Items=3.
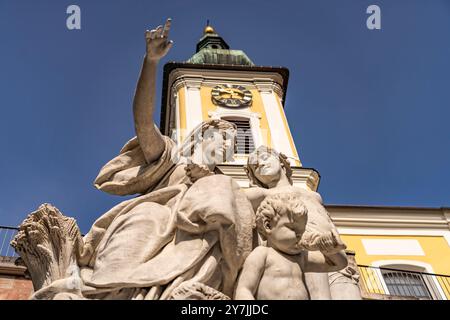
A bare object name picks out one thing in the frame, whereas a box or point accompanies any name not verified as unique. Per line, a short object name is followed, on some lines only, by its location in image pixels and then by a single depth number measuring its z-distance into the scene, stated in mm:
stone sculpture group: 2709
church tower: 22406
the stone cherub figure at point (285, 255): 2693
